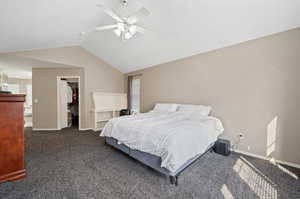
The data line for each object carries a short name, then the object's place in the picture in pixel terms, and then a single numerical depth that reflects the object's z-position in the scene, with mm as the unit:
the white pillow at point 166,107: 3998
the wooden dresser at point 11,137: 1795
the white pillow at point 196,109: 3341
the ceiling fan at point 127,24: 2159
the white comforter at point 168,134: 1893
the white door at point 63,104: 5168
